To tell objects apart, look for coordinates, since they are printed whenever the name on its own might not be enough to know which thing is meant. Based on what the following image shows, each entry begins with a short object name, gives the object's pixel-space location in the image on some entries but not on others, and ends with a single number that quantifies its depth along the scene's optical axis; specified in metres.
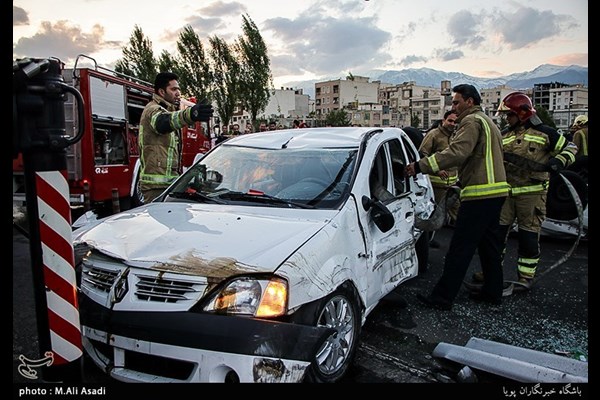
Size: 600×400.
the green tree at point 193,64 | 34.66
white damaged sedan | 2.10
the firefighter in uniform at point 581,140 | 6.94
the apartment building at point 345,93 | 94.38
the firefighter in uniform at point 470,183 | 3.91
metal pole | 1.93
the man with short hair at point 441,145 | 6.02
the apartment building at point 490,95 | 107.44
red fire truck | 7.49
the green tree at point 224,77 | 34.34
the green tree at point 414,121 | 78.43
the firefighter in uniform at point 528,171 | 4.48
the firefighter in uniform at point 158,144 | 4.32
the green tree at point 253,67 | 34.25
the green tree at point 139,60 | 33.91
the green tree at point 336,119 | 65.15
